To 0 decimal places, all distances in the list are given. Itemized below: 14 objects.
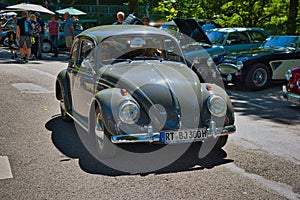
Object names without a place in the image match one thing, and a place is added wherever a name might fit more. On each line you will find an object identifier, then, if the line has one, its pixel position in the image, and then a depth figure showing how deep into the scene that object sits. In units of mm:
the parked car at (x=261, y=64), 11789
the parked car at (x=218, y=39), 13438
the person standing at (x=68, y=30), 18481
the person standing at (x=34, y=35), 18906
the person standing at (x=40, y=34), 19547
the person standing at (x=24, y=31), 16969
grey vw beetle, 5383
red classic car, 8906
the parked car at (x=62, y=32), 23031
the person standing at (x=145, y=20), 13953
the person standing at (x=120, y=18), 12891
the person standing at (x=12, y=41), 19942
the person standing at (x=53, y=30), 20109
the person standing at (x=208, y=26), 17047
